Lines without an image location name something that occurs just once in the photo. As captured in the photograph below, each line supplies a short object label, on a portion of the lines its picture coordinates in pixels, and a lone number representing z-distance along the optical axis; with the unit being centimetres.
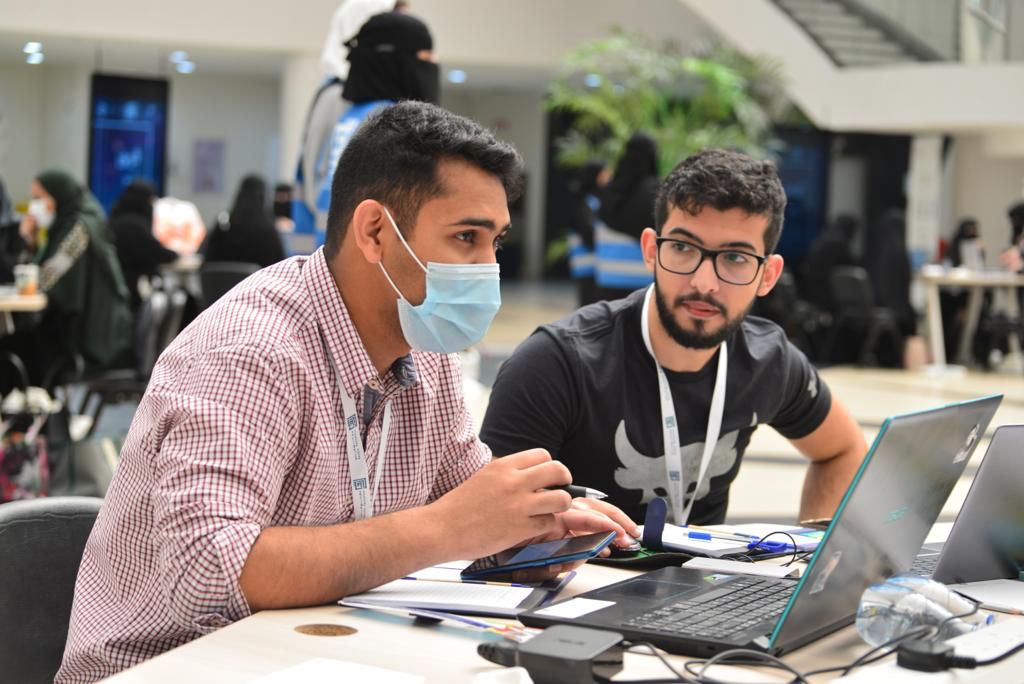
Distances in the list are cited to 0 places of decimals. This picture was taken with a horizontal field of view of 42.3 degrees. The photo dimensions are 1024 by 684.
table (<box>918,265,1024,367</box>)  1133
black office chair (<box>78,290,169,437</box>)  615
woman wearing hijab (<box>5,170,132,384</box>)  616
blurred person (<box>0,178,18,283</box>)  688
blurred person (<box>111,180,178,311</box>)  791
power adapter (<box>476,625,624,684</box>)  128
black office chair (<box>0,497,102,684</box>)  180
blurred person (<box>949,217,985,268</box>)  1181
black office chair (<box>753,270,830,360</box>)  1144
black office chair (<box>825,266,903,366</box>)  1133
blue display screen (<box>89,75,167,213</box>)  1633
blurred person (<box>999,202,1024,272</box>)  1156
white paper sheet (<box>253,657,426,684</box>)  130
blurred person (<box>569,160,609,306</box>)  891
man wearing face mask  151
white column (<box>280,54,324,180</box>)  1432
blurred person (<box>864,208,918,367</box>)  1147
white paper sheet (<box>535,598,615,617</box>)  154
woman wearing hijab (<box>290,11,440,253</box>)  421
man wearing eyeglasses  254
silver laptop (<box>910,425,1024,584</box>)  178
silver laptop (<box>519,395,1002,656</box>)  142
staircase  1338
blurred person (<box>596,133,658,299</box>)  698
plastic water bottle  151
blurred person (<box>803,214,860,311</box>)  1188
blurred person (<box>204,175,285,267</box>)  848
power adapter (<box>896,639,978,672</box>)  141
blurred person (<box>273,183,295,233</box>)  1303
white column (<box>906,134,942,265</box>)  1395
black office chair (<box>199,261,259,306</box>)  670
